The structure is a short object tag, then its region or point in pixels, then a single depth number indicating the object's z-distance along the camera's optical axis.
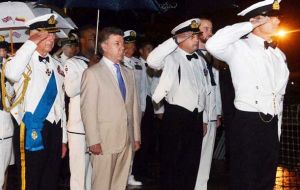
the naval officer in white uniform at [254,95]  5.59
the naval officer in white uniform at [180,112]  7.27
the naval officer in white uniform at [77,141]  7.27
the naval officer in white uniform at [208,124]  8.01
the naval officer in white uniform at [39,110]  5.91
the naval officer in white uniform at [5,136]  6.55
